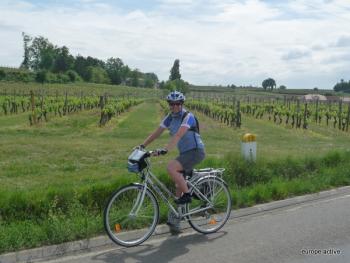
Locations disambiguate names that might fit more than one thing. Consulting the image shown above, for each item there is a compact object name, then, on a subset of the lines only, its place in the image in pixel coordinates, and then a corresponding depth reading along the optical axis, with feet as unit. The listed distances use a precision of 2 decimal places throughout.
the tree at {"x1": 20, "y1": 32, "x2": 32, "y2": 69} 463.83
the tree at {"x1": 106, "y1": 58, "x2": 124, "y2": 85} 469.57
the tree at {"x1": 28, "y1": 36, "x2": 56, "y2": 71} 448.24
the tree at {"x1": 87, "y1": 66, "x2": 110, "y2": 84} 418.10
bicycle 19.65
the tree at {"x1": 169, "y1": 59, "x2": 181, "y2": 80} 337.19
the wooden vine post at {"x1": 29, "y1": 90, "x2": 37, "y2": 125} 85.67
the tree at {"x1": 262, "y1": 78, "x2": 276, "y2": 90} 462.19
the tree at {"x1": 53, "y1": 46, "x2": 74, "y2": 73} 435.12
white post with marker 32.04
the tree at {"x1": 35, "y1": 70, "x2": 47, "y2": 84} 338.13
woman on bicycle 20.62
